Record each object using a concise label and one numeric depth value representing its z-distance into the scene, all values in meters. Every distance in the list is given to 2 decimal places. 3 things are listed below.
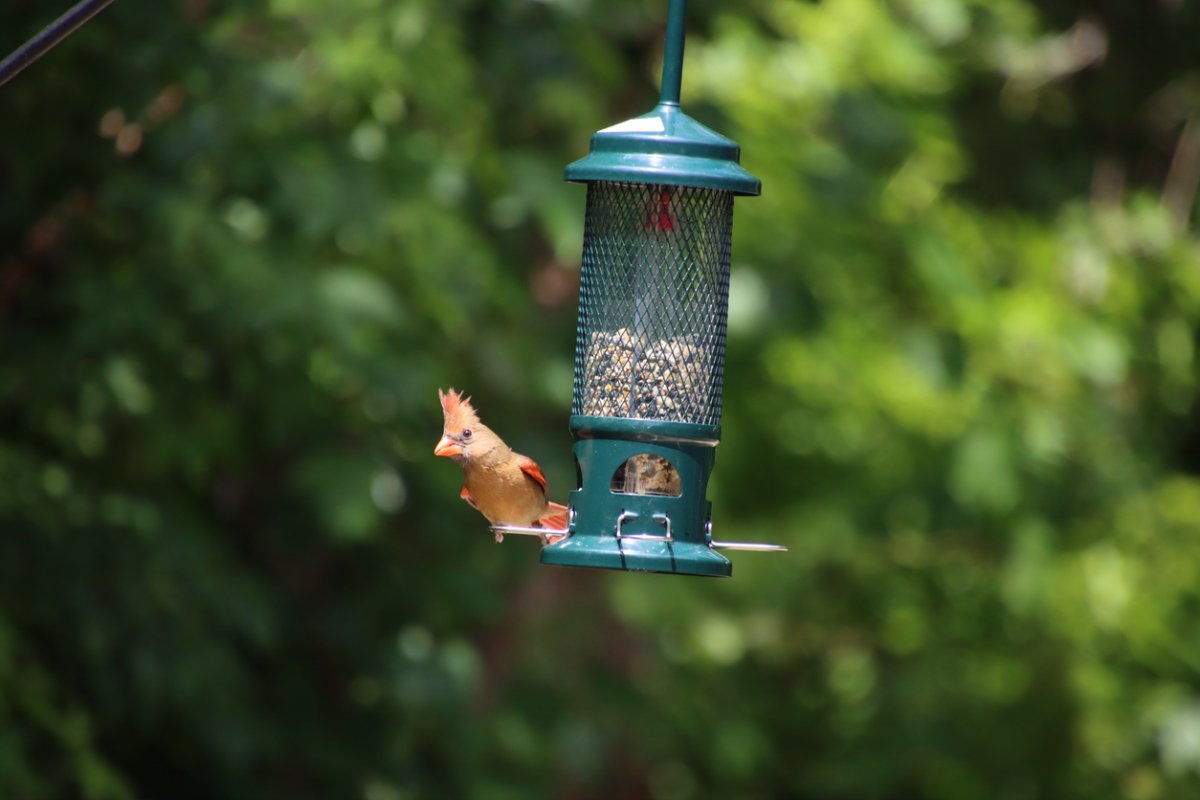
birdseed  7.80
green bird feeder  7.17
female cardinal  8.28
